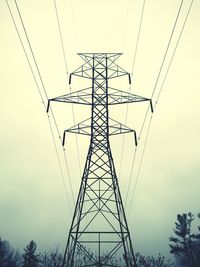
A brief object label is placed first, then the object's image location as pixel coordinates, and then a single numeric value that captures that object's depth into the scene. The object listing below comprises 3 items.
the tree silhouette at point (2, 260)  39.88
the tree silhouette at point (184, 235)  39.78
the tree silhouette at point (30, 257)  44.78
